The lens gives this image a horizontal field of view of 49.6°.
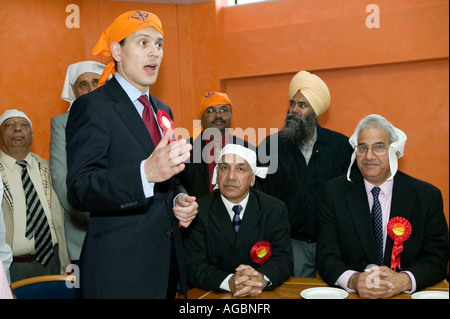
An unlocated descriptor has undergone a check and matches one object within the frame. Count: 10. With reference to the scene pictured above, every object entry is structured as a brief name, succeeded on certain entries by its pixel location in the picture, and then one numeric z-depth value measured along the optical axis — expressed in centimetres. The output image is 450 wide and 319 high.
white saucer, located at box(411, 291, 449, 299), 225
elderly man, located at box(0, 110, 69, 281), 342
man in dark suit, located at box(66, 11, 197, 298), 158
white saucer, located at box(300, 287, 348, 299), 231
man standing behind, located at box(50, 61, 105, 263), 336
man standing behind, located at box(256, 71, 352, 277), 348
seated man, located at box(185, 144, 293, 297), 263
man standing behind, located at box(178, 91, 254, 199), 392
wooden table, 238
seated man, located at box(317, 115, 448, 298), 266
